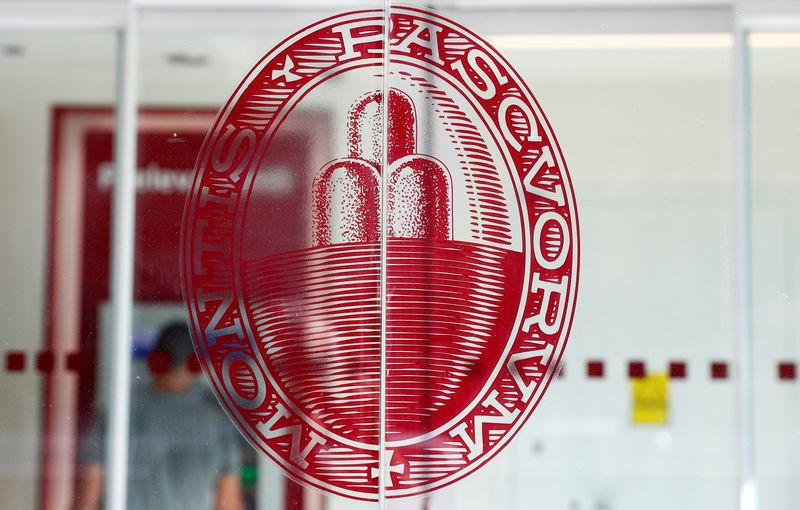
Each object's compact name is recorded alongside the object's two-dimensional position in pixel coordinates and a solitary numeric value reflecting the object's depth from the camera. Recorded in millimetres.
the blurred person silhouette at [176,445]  2828
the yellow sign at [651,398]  2850
